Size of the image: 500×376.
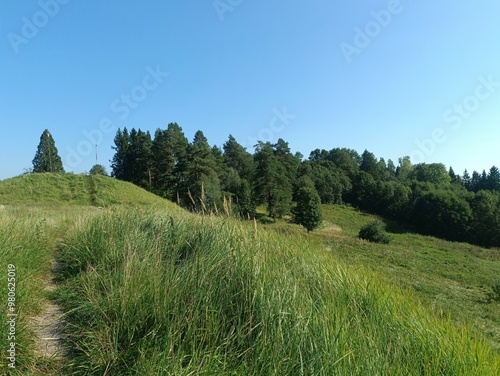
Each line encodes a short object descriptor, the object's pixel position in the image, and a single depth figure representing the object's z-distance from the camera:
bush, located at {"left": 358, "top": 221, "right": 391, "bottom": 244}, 37.75
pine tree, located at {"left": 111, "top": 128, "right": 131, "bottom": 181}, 67.44
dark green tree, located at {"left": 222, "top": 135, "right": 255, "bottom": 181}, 72.14
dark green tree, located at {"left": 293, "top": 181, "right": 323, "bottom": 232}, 44.84
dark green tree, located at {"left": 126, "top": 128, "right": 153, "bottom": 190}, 58.47
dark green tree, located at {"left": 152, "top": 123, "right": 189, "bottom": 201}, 49.97
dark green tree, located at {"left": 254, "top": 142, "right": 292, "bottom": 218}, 50.25
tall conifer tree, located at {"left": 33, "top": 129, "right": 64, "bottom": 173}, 51.50
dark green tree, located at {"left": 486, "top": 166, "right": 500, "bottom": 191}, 75.81
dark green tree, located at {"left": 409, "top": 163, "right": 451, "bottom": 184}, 89.47
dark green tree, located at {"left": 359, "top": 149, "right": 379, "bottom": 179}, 96.25
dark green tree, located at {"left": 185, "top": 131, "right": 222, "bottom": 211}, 46.84
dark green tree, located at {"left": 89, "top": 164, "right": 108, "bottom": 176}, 49.83
